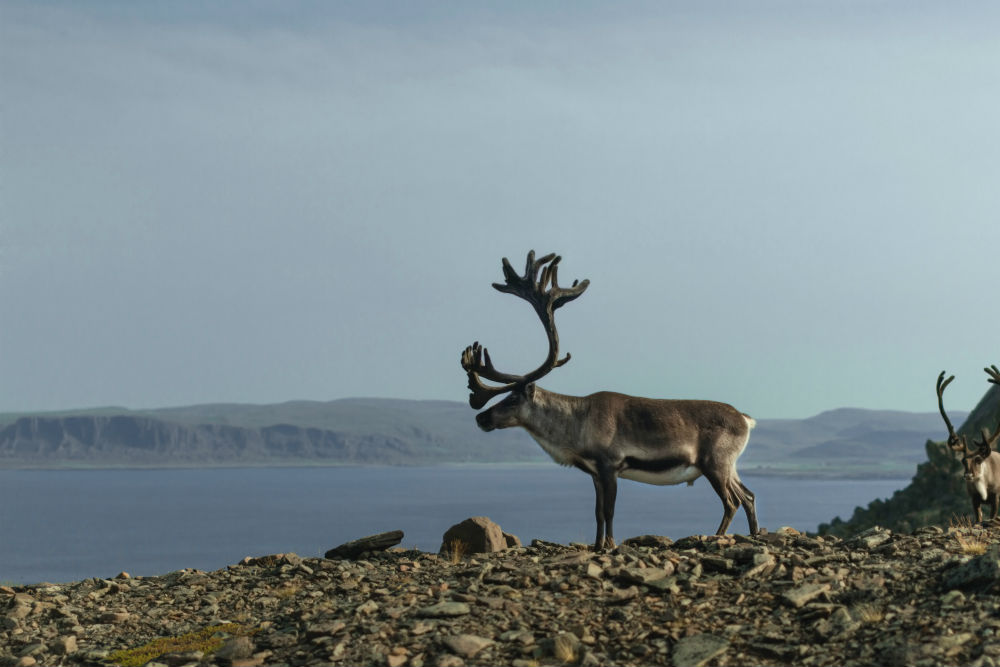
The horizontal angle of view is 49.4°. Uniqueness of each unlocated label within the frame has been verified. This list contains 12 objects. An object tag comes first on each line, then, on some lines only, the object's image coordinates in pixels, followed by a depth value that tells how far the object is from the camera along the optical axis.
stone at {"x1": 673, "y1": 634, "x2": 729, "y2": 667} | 10.50
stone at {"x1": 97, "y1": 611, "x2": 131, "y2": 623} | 14.50
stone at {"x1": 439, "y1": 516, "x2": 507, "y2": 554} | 16.48
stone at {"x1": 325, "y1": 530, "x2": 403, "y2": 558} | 17.28
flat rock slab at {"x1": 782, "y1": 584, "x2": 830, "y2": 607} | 11.63
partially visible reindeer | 18.48
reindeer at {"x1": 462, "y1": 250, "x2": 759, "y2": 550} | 15.90
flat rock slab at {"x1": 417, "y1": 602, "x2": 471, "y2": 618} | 12.10
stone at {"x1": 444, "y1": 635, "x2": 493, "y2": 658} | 11.05
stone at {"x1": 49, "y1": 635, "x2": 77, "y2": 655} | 13.27
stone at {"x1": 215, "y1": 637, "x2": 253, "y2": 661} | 12.04
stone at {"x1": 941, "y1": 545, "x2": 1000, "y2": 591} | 11.56
